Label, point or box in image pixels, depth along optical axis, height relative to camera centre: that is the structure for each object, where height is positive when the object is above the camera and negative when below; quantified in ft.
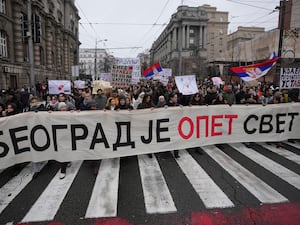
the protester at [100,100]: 22.24 -1.31
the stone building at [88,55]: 421.30 +67.36
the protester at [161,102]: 21.07 -1.35
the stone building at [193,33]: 253.65 +75.66
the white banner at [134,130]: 14.73 -3.40
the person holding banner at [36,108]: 15.47 -1.85
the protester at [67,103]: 19.81 -1.54
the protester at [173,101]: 20.93 -1.23
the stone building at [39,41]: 62.28 +17.74
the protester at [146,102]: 20.86 -1.36
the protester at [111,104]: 19.73 -1.60
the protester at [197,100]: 20.97 -1.09
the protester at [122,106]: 18.60 -1.59
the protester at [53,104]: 19.83 -1.70
